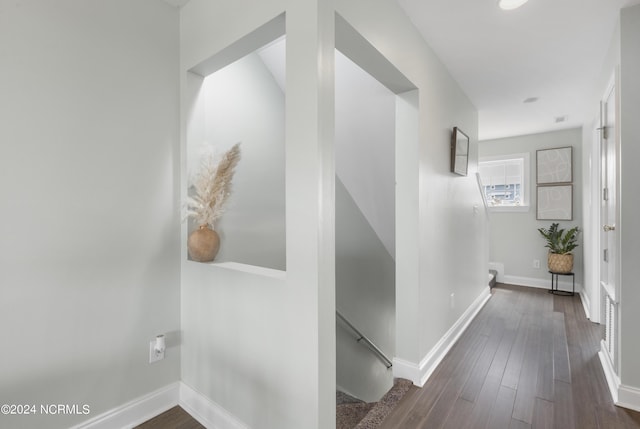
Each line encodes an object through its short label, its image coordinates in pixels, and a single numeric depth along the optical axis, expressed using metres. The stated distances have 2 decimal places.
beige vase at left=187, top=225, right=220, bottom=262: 1.71
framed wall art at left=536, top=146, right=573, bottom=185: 4.44
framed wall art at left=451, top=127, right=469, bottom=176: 2.64
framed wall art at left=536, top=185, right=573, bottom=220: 4.44
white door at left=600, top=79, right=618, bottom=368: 2.01
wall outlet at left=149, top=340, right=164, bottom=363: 1.73
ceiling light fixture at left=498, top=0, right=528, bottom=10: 1.71
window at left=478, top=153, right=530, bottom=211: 4.82
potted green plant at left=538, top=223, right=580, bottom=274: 4.16
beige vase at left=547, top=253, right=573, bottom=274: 4.15
